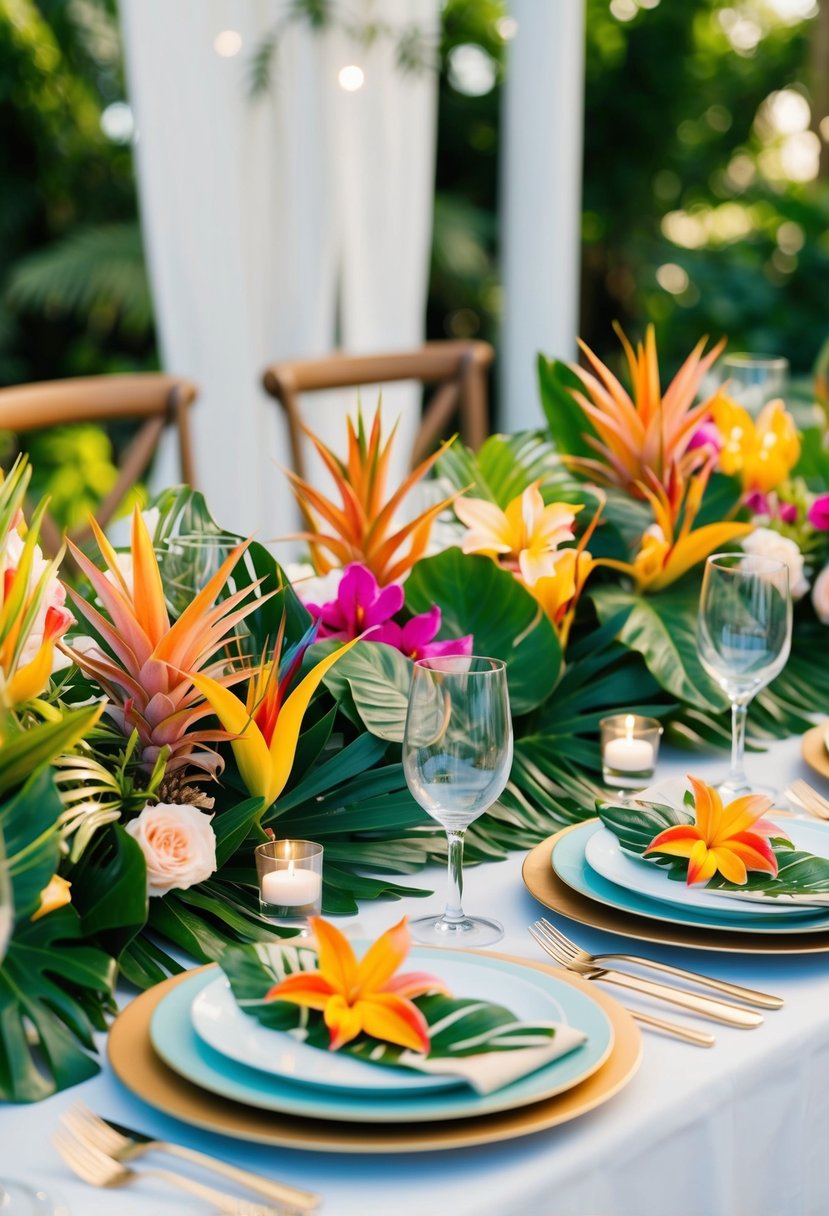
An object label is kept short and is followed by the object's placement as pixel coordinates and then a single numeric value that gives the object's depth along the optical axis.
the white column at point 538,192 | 3.35
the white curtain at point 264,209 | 2.92
